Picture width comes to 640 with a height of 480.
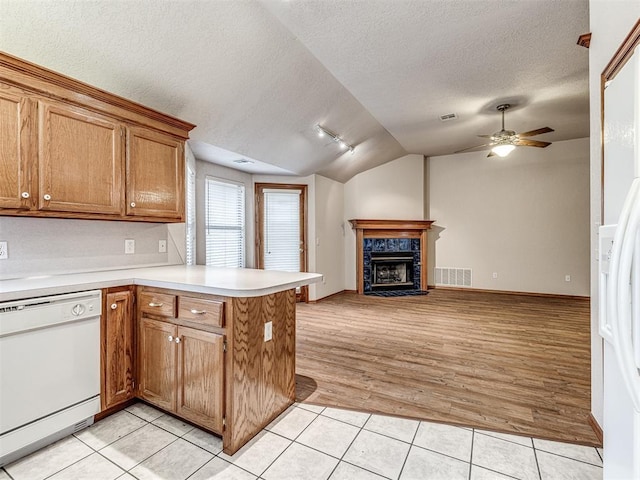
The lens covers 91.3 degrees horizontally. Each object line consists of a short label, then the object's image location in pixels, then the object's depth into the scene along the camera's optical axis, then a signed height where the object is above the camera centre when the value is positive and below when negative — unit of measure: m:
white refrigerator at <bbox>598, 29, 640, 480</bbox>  1.00 -0.12
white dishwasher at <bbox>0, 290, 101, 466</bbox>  1.57 -0.71
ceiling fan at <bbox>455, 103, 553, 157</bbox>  4.02 +1.27
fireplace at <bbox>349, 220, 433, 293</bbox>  6.46 -0.35
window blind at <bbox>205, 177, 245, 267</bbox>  4.34 +0.23
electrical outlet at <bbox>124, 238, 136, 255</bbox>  2.65 -0.06
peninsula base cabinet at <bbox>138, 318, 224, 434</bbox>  1.76 -0.81
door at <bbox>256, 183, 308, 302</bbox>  5.26 +0.18
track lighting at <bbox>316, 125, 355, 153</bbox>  4.12 +1.44
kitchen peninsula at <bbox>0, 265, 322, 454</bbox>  1.72 -0.63
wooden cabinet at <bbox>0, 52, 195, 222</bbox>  1.78 +0.59
